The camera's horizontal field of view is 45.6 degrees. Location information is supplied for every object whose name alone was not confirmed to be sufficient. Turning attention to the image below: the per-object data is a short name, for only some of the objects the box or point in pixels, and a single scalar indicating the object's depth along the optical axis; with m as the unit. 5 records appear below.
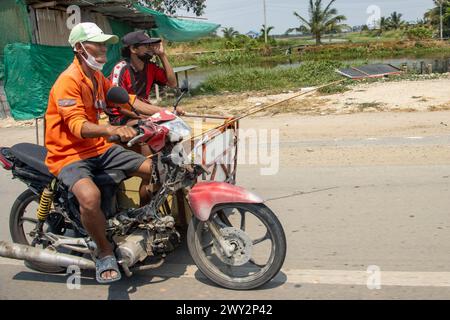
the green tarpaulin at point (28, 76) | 11.96
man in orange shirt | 3.34
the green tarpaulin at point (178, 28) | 15.27
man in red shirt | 4.85
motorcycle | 3.38
